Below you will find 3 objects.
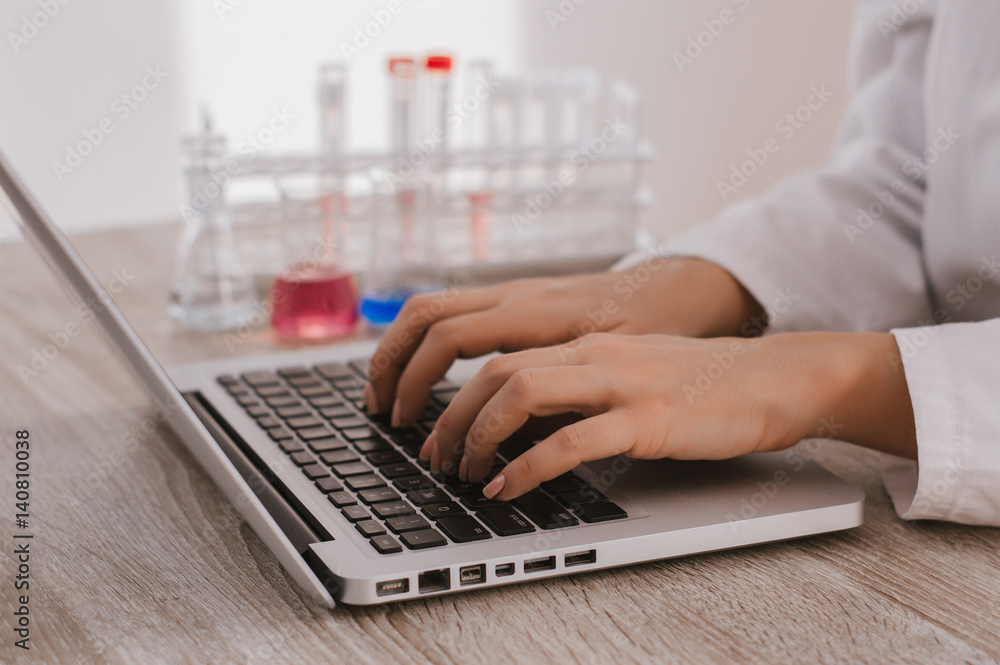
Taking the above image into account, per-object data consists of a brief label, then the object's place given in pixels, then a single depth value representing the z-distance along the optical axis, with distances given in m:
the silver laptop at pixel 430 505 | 0.47
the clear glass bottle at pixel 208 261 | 1.02
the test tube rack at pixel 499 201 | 1.06
